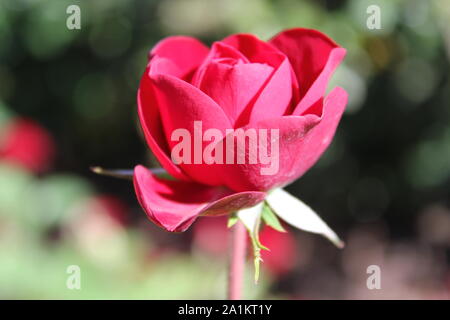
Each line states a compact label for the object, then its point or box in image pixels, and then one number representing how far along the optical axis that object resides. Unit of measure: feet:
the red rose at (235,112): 0.98
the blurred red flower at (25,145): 2.79
